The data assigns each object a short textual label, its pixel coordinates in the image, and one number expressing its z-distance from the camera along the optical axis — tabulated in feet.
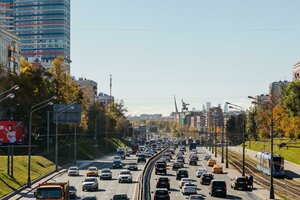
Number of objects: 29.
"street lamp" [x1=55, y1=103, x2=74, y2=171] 351.34
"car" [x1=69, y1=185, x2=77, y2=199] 183.82
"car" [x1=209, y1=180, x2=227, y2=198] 194.80
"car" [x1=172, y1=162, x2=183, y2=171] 326.83
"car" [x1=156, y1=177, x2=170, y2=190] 208.74
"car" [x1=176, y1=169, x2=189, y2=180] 259.78
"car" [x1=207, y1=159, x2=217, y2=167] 369.14
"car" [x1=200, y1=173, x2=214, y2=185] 241.88
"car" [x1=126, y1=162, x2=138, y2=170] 319.47
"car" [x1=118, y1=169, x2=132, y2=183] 243.19
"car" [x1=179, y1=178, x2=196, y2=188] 213.66
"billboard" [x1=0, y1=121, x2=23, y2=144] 215.72
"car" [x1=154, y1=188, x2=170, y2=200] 165.78
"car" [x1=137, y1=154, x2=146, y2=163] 393.09
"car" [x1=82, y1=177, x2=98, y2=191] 212.23
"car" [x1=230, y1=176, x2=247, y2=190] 221.66
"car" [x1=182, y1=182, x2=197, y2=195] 195.83
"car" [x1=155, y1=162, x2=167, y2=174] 290.56
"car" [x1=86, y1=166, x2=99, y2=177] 272.47
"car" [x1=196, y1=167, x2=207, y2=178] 281.74
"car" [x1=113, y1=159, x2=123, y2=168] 337.93
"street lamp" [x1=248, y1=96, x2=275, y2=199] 182.29
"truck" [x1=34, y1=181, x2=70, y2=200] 133.18
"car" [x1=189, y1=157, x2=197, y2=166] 377.79
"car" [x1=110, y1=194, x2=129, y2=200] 152.56
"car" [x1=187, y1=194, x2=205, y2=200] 152.46
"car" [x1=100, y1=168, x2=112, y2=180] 260.62
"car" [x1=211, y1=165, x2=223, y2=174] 311.27
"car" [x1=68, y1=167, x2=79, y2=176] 280.51
